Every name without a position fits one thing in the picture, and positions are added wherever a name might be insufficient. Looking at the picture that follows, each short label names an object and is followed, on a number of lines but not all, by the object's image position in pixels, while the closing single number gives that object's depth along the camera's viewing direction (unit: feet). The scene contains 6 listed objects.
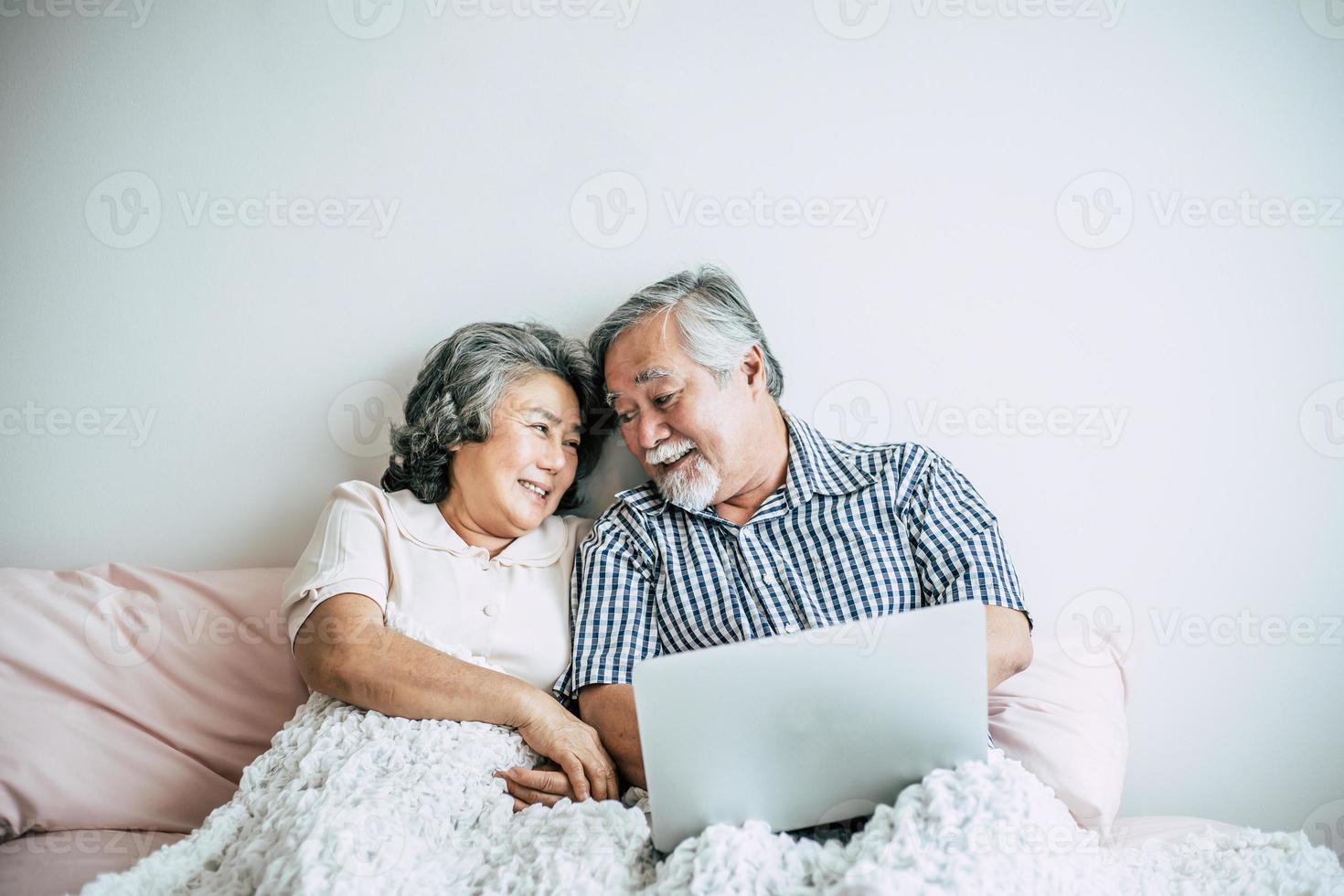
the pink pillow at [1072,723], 4.97
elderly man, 5.30
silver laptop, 3.44
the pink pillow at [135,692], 4.89
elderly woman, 4.69
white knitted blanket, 3.31
